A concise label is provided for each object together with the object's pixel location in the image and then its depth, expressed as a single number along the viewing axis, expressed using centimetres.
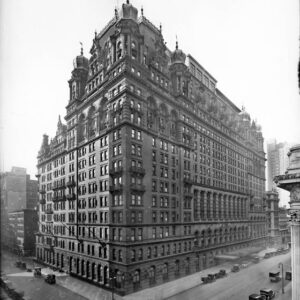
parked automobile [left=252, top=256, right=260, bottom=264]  5703
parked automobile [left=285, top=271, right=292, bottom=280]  4306
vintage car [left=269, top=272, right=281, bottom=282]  4247
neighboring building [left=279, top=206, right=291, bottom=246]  7512
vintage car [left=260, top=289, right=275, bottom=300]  3381
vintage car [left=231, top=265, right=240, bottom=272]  5169
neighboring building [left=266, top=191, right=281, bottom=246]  7425
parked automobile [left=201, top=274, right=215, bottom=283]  4462
